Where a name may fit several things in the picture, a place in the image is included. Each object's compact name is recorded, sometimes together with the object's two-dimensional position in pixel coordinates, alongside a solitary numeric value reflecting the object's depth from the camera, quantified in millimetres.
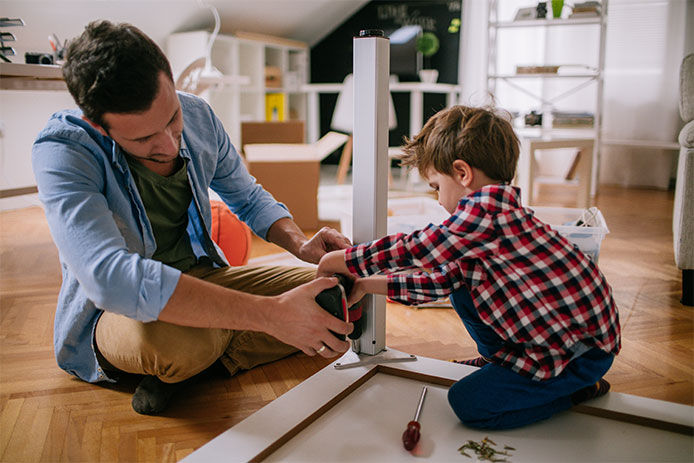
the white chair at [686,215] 1631
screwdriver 917
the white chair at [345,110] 3939
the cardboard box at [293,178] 2576
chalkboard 4754
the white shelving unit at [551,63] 3566
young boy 946
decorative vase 4137
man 902
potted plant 4536
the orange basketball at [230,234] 1743
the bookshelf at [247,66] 3979
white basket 1532
